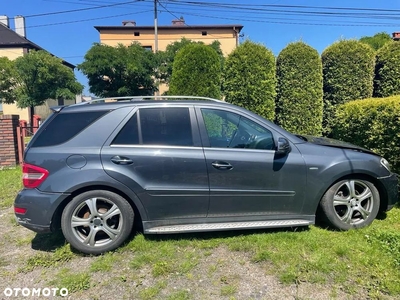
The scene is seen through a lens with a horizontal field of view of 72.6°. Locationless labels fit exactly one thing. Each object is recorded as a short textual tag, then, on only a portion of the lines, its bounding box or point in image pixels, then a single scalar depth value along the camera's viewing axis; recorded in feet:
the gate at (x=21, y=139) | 24.51
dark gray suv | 9.53
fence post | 23.84
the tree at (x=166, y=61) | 65.25
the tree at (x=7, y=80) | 62.54
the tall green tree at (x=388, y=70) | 22.12
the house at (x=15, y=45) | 94.84
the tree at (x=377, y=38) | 76.14
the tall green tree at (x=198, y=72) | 23.44
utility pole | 70.41
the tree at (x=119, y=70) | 60.44
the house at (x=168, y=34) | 103.45
